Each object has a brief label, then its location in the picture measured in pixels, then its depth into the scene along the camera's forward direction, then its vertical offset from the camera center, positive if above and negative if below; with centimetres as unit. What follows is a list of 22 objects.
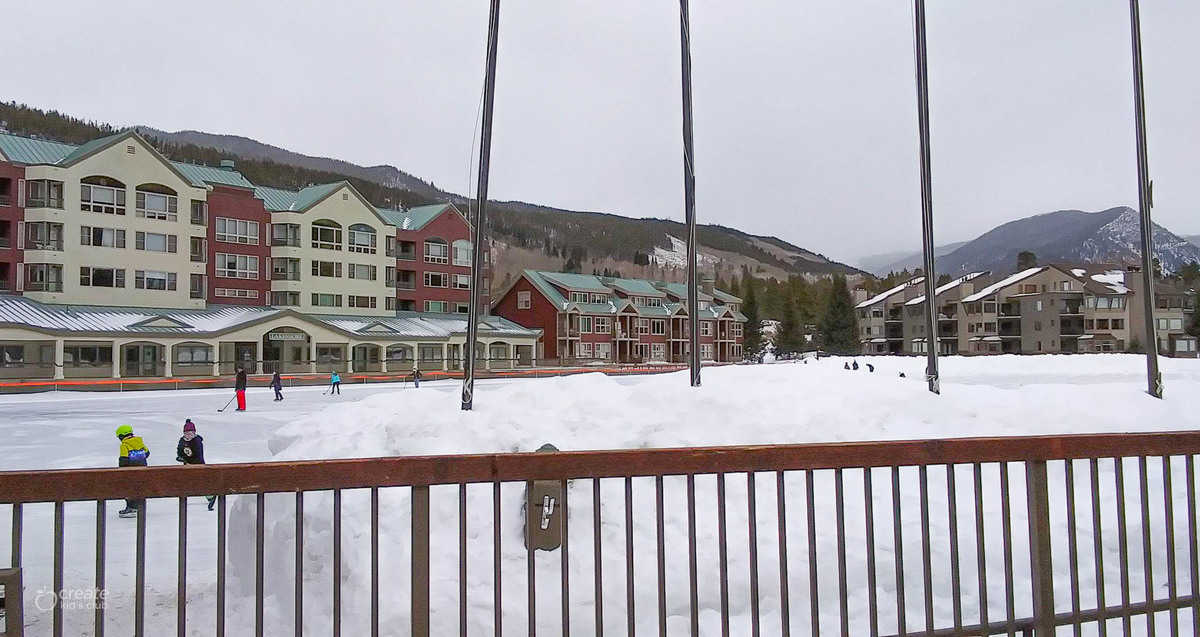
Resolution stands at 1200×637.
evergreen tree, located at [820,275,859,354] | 8238 +120
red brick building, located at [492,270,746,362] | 6638 +202
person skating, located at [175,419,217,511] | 1028 -131
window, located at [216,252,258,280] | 5156 +535
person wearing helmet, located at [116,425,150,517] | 974 -127
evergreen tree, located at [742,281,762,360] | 9044 +98
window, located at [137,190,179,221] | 4688 +857
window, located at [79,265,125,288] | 4353 +408
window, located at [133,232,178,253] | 4622 +633
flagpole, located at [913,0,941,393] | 887 +164
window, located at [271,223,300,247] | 5469 +772
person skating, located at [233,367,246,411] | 2495 -131
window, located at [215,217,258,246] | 5174 +768
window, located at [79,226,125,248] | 4369 +635
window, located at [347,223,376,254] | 5812 +782
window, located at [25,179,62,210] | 4272 +857
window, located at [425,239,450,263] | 6468 +762
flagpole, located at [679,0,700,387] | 944 +191
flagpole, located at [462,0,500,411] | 810 +139
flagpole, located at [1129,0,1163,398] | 954 +175
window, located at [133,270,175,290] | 4591 +404
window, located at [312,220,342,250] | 5628 +797
